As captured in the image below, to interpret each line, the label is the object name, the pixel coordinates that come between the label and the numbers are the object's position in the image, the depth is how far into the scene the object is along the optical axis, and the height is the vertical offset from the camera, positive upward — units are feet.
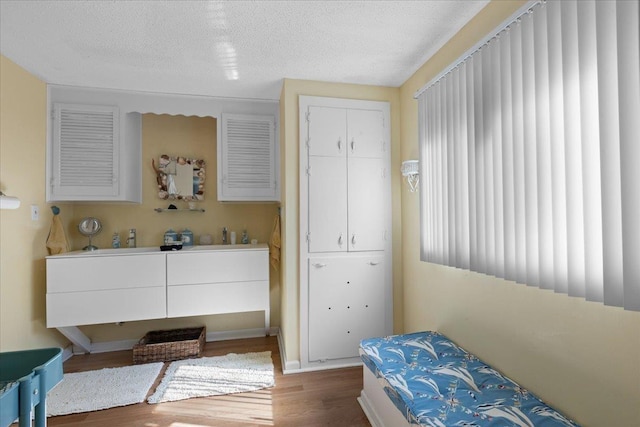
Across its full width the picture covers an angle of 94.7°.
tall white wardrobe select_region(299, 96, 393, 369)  8.57 -0.21
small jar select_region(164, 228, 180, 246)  10.37 -0.54
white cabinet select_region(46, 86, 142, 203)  8.90 +2.35
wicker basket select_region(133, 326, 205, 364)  9.08 -3.97
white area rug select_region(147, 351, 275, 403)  7.52 -4.29
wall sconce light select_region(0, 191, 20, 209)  6.40 +0.49
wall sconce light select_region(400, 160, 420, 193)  7.83 +1.30
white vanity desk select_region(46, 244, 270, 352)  8.53 -1.89
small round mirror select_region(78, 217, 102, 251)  9.78 -0.15
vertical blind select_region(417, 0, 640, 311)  3.34 +0.97
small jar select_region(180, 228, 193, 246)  10.44 -0.52
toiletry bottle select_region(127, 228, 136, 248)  10.20 -0.55
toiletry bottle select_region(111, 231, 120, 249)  10.12 -0.61
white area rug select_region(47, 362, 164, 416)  7.02 -4.30
